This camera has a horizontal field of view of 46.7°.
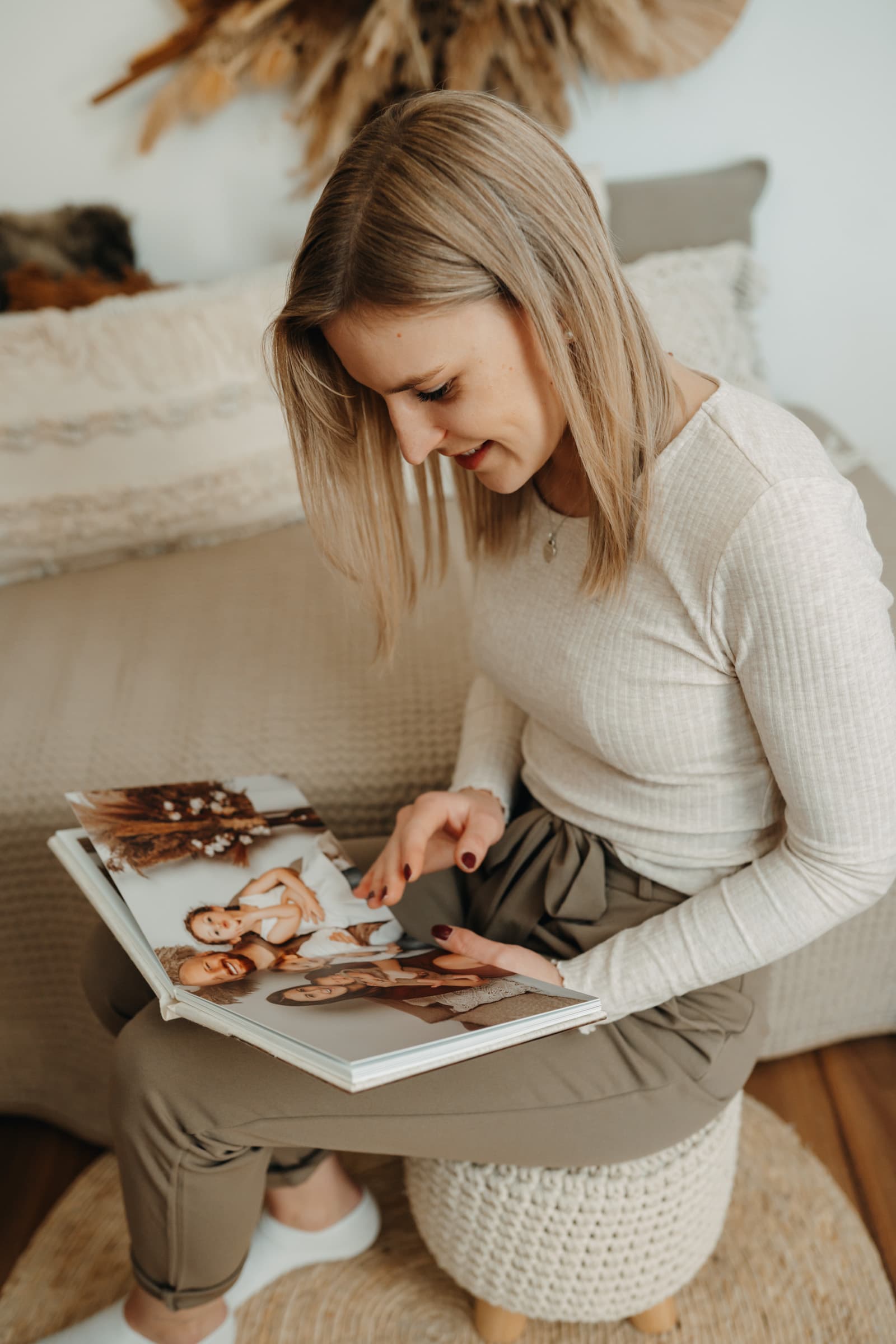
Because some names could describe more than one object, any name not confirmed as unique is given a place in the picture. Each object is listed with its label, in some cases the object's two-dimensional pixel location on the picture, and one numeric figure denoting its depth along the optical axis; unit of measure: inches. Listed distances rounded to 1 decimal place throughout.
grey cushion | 61.7
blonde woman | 24.5
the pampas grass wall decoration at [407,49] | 58.3
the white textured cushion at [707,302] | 57.4
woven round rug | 37.7
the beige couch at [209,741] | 42.9
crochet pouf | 32.1
